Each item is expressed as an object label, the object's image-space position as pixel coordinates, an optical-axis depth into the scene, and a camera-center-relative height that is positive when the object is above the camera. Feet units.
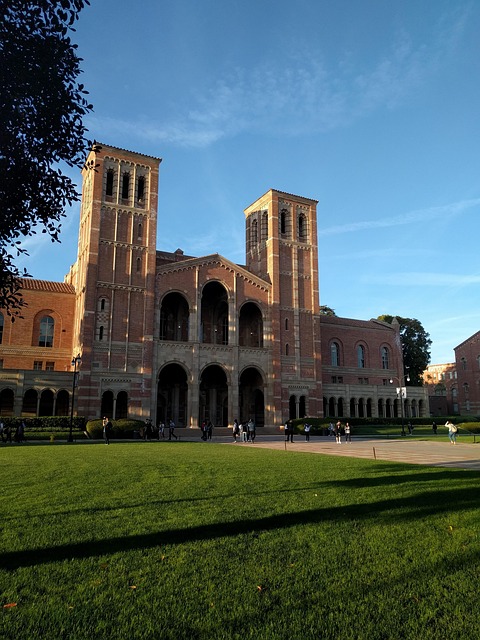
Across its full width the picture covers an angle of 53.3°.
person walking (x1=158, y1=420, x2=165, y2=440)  119.42 -4.87
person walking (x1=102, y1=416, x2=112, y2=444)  94.17 -3.05
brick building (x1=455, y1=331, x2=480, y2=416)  247.70 +20.02
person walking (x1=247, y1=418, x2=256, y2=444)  110.73 -3.68
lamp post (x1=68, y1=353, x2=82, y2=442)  97.96 -4.72
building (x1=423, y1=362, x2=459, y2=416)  270.87 +7.99
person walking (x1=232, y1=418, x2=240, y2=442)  113.75 -3.93
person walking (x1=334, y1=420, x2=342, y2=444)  105.26 -4.62
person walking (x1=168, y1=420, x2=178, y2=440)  117.45 -4.21
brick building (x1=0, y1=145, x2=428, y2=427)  139.33 +28.82
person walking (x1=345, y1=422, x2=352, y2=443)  110.20 -4.48
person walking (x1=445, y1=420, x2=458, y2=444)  97.86 -3.90
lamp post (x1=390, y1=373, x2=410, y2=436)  208.61 +14.95
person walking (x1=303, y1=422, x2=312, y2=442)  120.78 -4.73
